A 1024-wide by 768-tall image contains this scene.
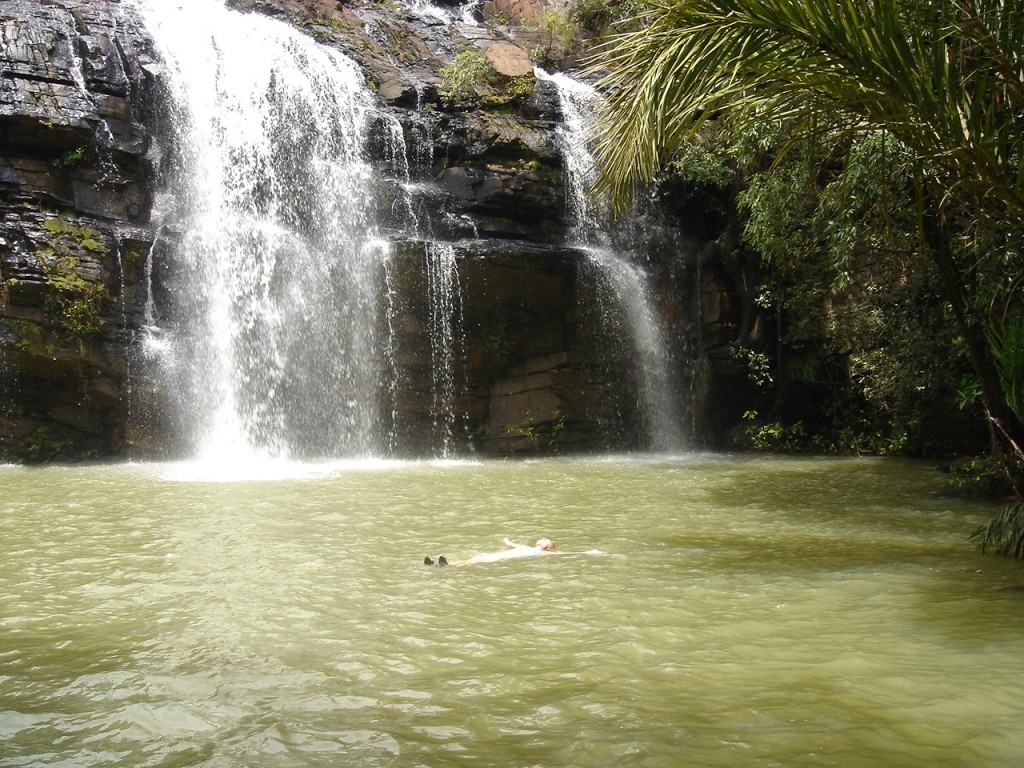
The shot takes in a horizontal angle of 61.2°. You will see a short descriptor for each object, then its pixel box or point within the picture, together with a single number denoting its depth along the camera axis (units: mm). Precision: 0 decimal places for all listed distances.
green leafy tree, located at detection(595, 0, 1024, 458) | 5281
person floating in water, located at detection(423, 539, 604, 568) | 7082
